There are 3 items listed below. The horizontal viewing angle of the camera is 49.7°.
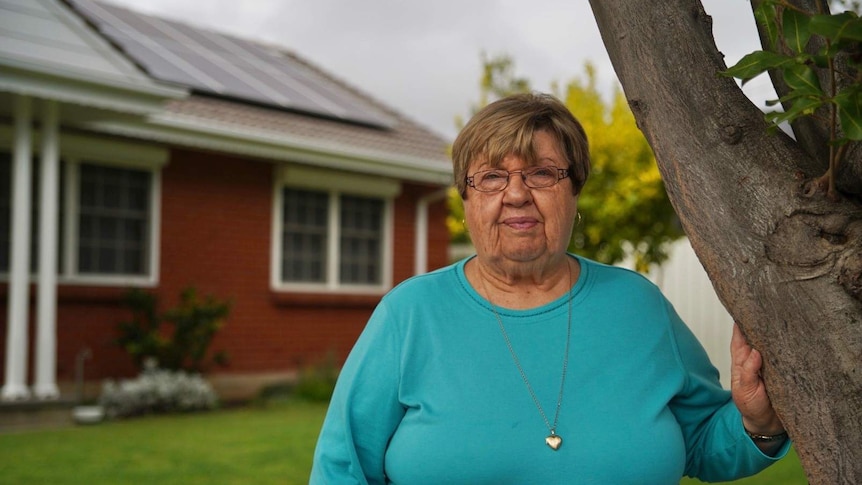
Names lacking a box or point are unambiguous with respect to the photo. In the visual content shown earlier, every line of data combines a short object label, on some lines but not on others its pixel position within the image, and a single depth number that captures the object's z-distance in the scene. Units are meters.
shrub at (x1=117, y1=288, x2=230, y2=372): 10.49
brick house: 9.20
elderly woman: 2.19
